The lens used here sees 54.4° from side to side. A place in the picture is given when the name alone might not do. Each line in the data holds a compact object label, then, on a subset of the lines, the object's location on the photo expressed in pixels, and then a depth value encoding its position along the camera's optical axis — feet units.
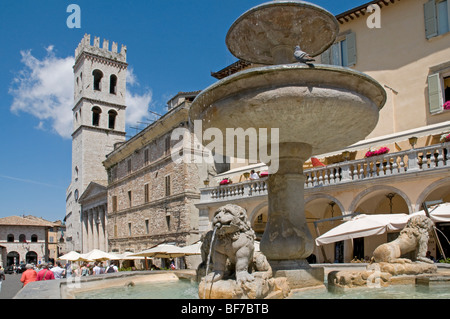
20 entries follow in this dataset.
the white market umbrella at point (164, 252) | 55.31
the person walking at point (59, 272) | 46.44
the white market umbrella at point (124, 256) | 63.30
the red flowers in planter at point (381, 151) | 50.16
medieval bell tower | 172.86
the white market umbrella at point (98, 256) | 69.24
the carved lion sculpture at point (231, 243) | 15.99
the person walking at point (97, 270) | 59.77
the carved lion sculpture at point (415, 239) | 22.21
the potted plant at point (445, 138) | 44.29
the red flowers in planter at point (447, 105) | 52.92
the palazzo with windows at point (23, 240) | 210.18
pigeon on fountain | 17.60
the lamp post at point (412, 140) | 47.83
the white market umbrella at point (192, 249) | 52.95
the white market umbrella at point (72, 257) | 72.03
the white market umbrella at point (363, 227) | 37.60
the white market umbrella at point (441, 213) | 36.06
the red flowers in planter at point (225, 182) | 72.80
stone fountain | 17.13
